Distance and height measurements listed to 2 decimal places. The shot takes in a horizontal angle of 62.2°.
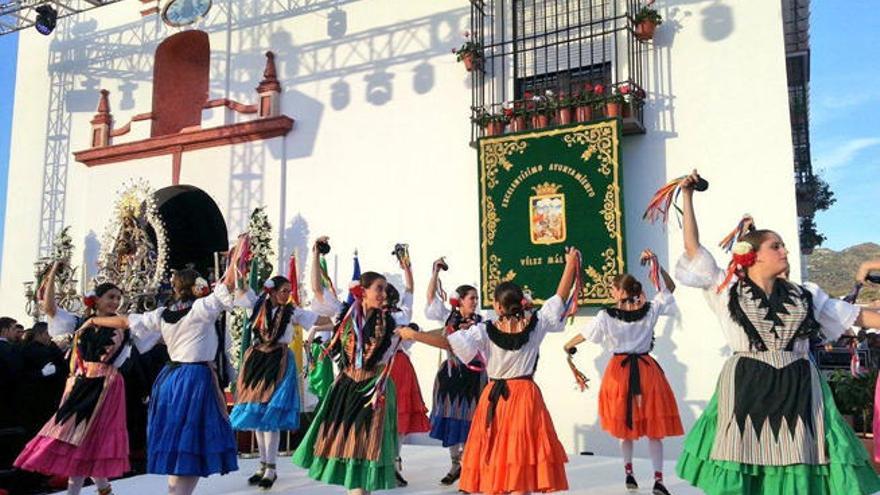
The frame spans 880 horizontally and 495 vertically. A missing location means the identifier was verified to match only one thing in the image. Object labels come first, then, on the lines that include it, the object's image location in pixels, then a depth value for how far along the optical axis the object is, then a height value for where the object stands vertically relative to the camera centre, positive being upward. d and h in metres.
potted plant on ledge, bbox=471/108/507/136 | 7.82 +2.32
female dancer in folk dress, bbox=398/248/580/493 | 3.73 -0.37
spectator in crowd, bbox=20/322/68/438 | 6.17 -0.38
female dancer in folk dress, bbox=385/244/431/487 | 5.48 -0.41
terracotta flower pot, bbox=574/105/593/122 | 7.39 +2.27
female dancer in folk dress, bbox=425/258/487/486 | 5.29 -0.39
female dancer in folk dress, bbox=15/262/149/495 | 4.29 -0.47
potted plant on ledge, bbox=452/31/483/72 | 8.02 +3.11
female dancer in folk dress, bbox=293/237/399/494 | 3.75 -0.38
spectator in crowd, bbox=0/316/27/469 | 5.89 -0.54
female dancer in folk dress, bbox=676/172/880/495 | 2.82 -0.22
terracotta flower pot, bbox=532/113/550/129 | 7.69 +2.28
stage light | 9.76 +4.26
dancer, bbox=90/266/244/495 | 4.14 -0.33
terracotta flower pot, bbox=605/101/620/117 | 7.19 +2.26
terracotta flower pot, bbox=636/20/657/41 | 7.30 +3.09
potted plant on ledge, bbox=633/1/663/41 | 7.27 +3.15
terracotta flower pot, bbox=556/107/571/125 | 7.53 +2.29
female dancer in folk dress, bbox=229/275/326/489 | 5.26 -0.31
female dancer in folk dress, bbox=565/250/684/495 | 4.96 -0.20
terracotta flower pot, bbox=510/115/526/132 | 7.77 +2.27
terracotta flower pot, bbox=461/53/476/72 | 8.05 +3.05
